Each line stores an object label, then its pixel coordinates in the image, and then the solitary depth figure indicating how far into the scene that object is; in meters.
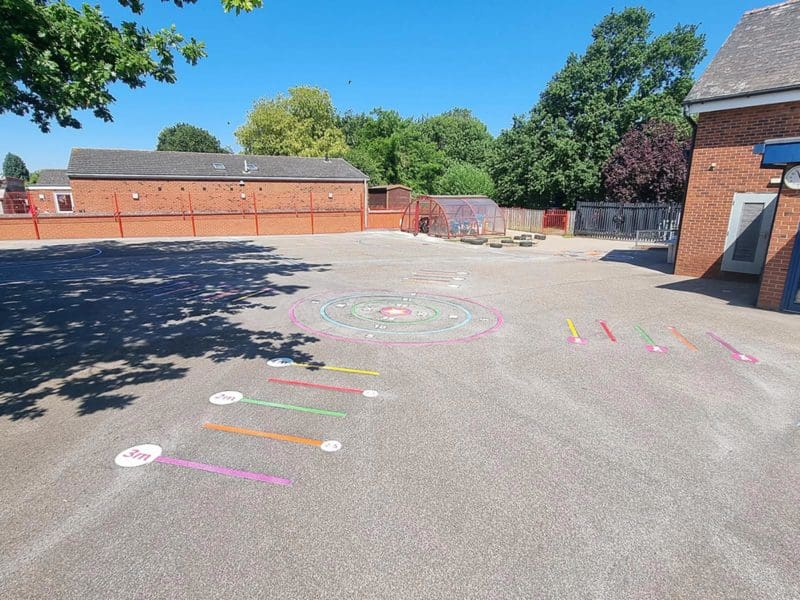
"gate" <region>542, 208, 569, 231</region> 30.13
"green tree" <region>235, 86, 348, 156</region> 50.19
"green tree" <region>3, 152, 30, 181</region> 107.62
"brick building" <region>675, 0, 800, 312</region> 11.11
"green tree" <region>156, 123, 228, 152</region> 61.94
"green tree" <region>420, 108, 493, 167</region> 63.41
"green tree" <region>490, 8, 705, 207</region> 33.06
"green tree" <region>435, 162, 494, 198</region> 41.12
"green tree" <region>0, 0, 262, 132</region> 6.94
